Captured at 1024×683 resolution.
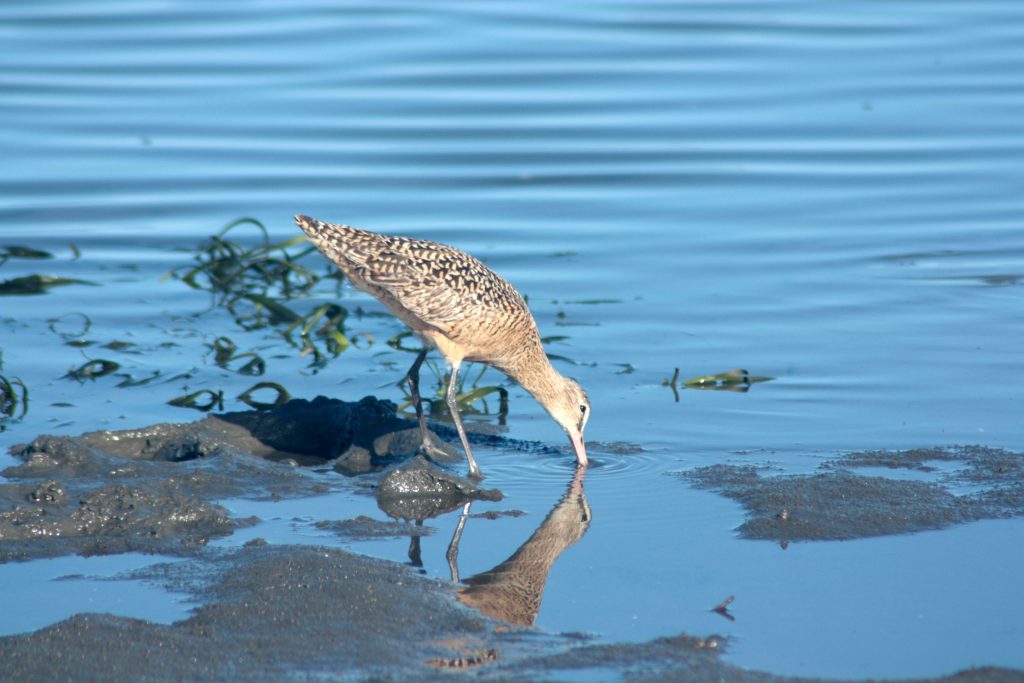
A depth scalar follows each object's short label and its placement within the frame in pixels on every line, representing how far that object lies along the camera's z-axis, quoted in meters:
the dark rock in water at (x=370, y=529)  11.14
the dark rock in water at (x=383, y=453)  13.10
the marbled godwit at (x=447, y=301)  13.75
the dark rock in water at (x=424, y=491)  11.97
